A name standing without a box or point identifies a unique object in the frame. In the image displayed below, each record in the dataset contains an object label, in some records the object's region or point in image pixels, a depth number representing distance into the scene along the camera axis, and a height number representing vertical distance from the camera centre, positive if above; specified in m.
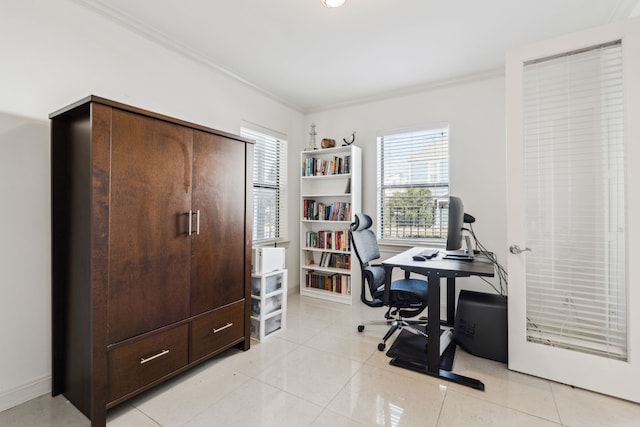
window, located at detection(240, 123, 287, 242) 3.66 +0.40
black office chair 2.44 -0.67
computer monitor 2.18 -0.08
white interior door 1.78 -0.07
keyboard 2.42 -0.37
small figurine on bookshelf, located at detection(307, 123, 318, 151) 4.27 +1.12
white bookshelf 3.77 -0.07
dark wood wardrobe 1.58 -0.23
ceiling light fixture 2.08 +1.54
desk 1.98 -0.52
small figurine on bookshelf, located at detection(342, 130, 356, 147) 3.96 +1.02
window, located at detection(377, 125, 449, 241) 3.54 +0.38
